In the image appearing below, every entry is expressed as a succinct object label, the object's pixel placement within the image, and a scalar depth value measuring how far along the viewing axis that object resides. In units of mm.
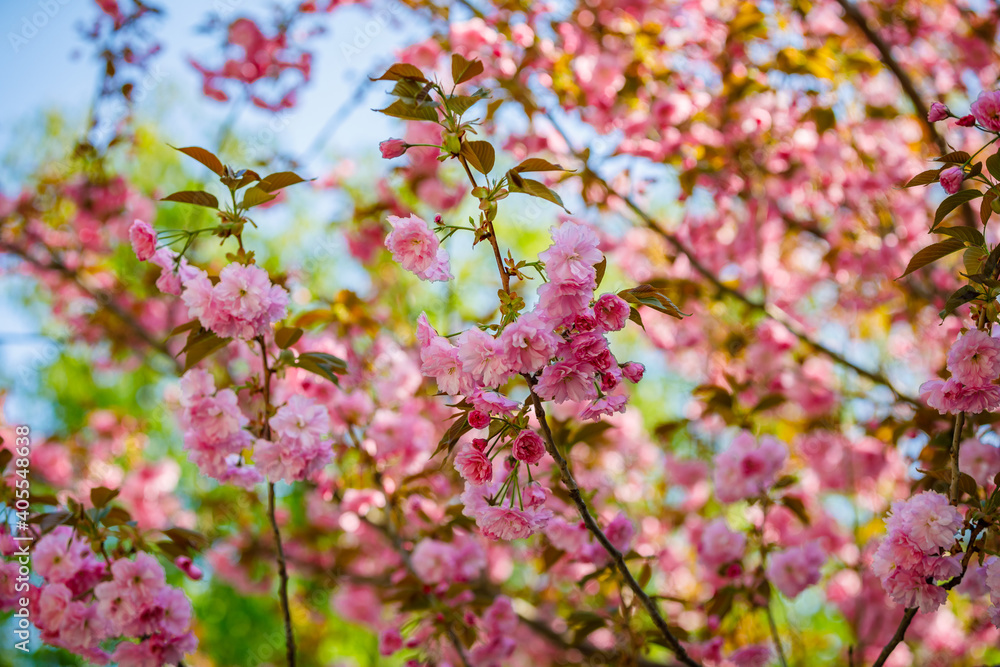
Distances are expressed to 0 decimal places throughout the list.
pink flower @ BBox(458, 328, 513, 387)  1072
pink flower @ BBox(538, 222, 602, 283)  1076
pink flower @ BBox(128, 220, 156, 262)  1410
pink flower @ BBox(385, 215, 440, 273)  1203
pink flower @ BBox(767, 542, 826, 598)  2143
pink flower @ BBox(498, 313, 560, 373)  1036
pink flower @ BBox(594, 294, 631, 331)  1112
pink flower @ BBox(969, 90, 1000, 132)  1233
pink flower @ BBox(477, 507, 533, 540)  1170
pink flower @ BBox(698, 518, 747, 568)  2201
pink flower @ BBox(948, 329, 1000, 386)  1137
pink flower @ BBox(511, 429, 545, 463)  1101
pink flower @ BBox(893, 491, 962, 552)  1152
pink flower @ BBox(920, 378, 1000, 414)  1188
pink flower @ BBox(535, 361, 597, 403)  1091
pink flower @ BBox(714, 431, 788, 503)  2180
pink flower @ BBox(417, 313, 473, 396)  1143
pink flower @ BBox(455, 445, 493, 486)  1151
